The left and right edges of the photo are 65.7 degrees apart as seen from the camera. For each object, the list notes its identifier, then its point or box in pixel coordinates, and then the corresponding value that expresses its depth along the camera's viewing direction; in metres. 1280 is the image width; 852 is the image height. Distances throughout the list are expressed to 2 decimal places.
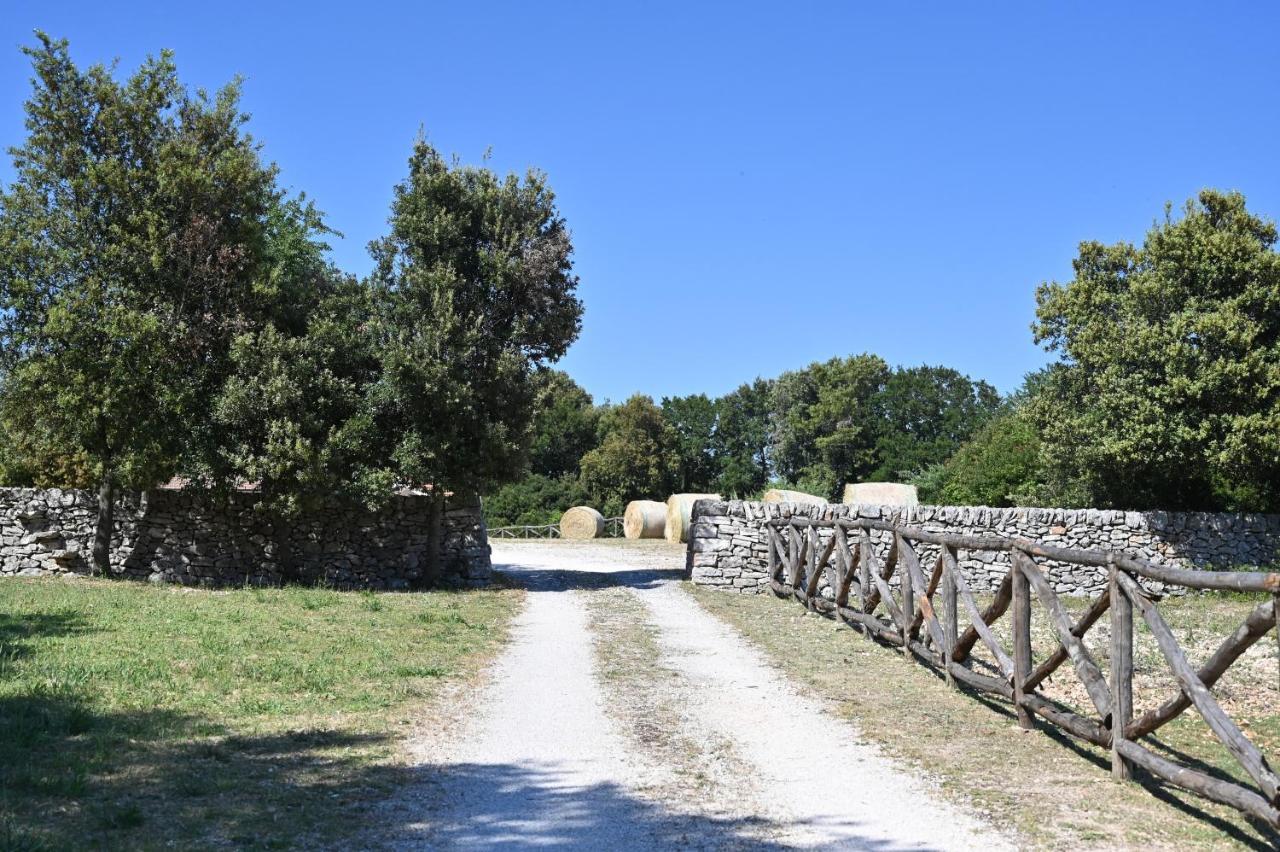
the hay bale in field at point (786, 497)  34.46
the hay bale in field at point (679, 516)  37.50
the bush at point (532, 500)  60.06
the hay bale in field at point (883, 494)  33.91
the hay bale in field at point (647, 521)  40.50
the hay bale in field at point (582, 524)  42.47
